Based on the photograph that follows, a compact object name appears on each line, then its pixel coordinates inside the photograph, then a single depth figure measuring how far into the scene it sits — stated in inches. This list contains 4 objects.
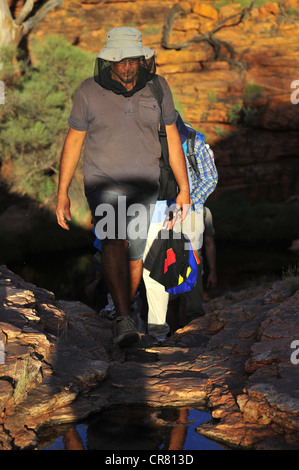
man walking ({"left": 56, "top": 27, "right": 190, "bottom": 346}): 163.5
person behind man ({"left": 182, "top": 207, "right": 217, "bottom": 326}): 253.6
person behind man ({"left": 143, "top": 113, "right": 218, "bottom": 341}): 188.2
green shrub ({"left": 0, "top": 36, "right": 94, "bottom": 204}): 706.2
